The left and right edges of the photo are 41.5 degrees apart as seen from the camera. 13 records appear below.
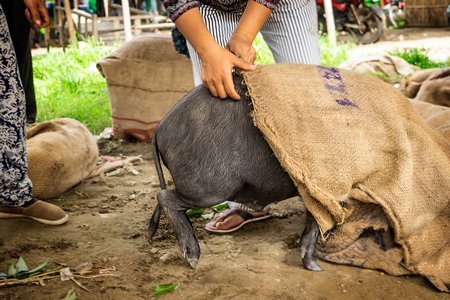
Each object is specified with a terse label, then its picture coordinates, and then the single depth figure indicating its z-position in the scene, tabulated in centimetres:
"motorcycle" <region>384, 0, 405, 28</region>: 1329
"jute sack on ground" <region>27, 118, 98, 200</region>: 398
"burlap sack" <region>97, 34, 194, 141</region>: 535
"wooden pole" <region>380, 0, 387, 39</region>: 1144
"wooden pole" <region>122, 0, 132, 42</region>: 918
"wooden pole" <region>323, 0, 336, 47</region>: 917
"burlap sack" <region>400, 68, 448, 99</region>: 516
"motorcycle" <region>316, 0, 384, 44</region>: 1152
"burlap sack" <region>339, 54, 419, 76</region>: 696
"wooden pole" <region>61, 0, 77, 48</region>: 1006
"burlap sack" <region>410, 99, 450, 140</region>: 329
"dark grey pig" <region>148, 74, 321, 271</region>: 271
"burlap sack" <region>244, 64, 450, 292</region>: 260
